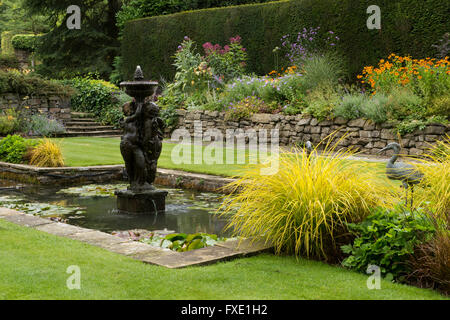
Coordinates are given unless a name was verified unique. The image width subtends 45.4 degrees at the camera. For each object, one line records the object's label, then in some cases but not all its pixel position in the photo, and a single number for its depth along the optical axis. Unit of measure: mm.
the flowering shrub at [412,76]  10594
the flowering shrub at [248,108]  13484
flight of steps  16562
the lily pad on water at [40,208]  7004
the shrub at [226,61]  16016
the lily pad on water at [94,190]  8398
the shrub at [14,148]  10258
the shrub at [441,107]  10258
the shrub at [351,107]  11492
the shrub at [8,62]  26653
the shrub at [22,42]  29469
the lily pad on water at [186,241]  4789
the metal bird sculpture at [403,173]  4992
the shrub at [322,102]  12008
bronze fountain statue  7004
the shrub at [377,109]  10990
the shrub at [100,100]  17719
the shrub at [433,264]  3568
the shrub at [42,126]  15297
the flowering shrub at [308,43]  14328
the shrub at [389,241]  3838
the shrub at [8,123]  14688
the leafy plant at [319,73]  13008
